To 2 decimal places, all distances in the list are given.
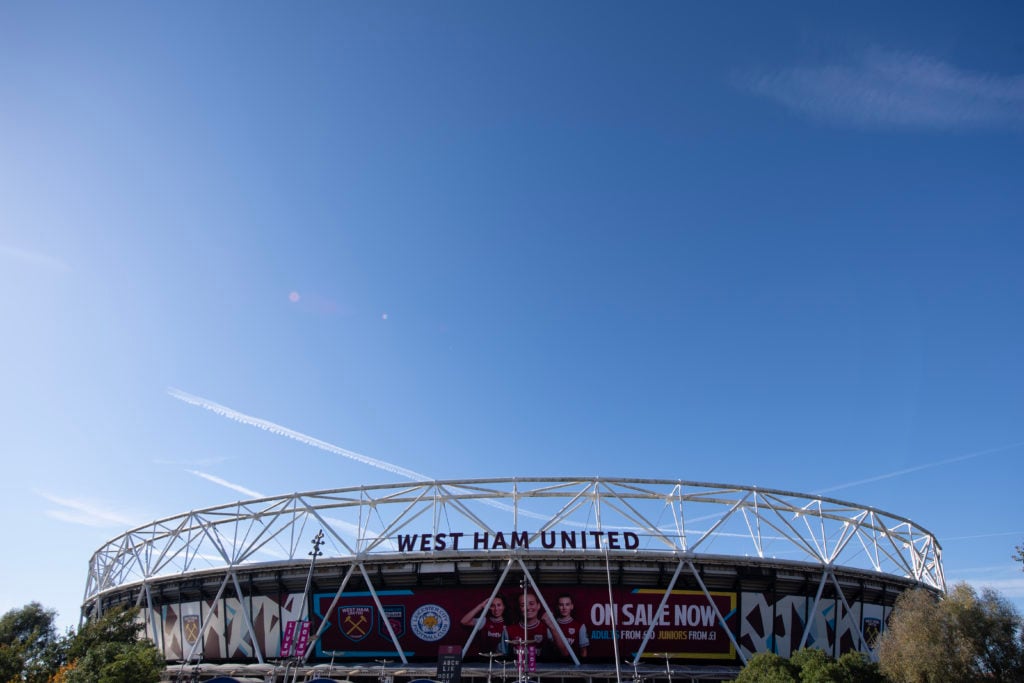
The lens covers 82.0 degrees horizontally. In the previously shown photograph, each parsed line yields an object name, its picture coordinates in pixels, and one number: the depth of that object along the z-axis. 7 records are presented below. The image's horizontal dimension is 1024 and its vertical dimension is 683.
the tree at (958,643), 34.38
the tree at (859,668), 34.96
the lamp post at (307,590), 39.53
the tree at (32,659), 40.00
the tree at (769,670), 33.53
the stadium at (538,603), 43.97
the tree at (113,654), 37.06
